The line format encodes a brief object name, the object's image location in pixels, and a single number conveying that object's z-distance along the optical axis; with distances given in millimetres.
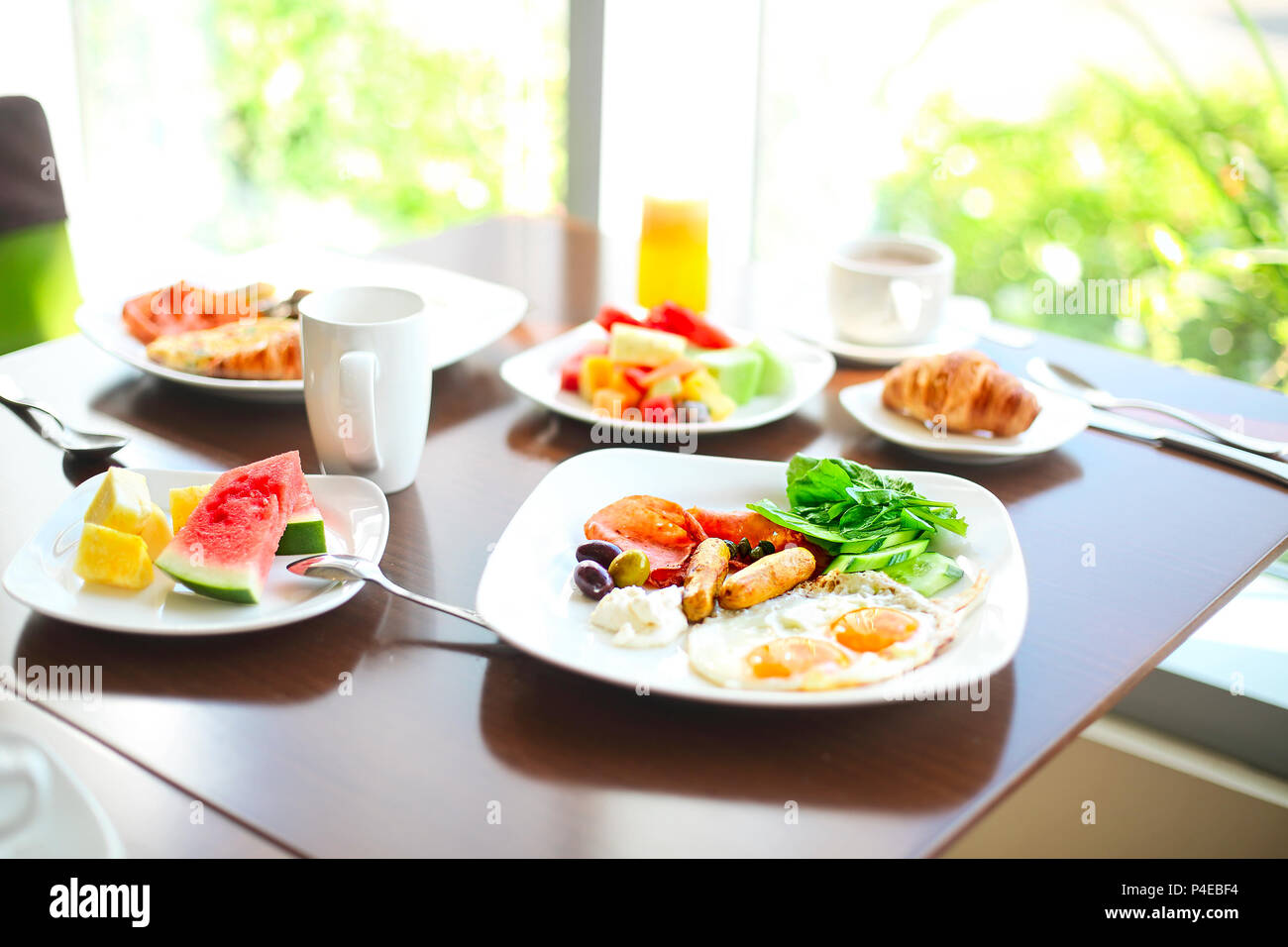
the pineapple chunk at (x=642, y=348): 1442
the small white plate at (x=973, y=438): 1308
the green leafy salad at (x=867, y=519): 1016
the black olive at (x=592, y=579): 975
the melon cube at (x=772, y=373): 1468
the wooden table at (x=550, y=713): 768
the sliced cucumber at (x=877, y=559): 1013
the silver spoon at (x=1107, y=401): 1386
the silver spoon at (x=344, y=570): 984
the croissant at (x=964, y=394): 1332
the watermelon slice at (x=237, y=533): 944
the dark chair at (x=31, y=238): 1931
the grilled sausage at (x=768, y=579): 964
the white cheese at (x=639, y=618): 917
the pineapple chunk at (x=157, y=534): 1012
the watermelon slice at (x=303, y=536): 1005
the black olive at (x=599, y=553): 1012
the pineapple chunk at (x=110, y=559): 963
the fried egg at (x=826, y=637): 859
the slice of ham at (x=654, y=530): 1039
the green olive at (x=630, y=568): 991
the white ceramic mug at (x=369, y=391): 1158
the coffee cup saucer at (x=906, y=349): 1611
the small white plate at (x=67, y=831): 725
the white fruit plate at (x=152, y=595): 918
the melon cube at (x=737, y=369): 1418
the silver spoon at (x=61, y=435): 1258
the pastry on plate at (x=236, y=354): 1394
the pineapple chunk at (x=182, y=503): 1042
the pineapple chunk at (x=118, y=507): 996
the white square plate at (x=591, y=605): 855
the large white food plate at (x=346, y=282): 1404
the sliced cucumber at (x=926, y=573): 997
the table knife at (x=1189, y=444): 1331
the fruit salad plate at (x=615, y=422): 1361
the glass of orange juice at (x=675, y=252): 1738
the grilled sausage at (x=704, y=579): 950
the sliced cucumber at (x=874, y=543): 1033
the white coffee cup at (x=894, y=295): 1588
